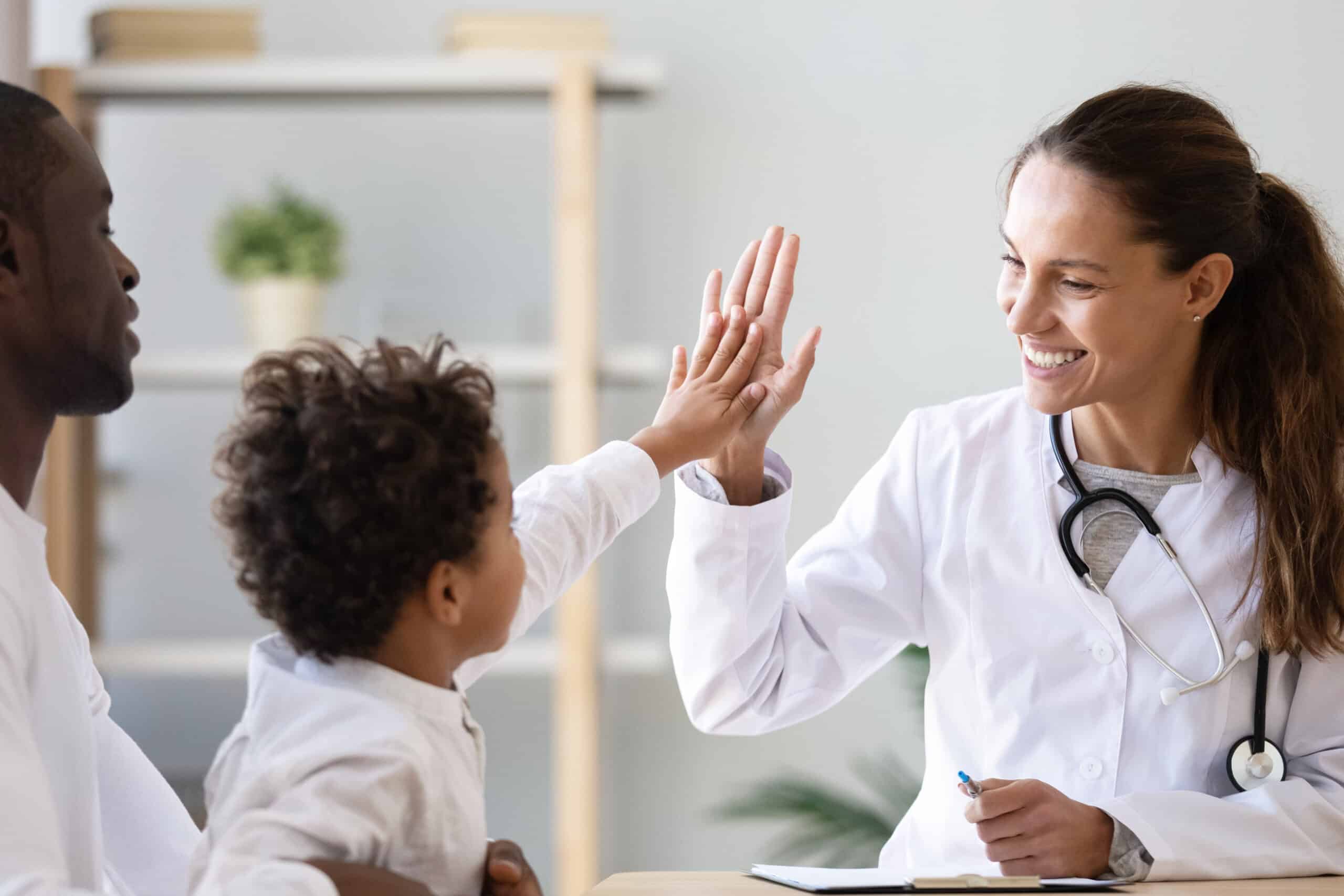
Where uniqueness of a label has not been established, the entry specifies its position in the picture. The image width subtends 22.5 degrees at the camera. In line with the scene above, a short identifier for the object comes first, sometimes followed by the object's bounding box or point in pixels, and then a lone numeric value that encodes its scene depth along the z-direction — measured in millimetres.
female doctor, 2684
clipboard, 2465
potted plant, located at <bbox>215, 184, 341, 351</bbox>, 3730
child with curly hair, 2250
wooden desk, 2483
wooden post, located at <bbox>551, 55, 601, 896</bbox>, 3686
